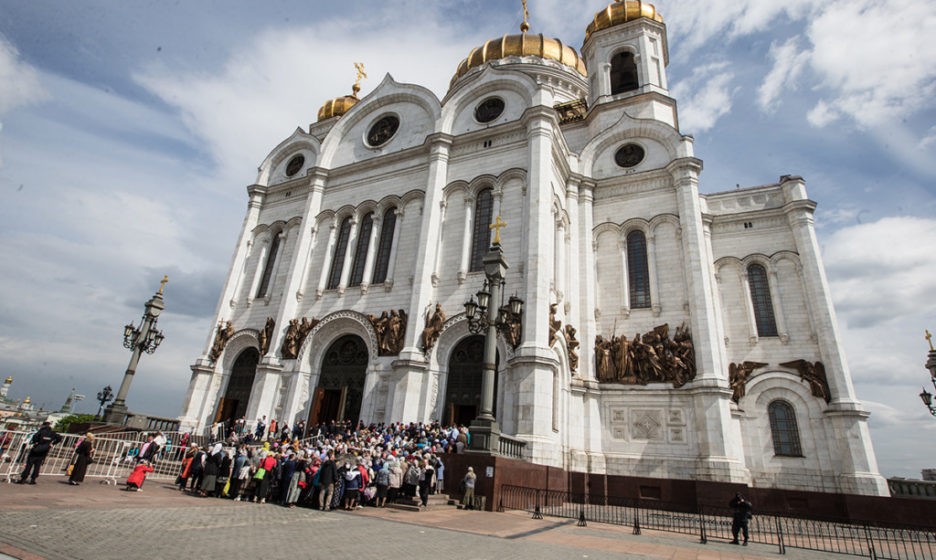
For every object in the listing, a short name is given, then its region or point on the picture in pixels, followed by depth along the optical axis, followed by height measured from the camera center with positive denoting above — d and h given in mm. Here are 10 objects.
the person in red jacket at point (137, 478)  10609 -880
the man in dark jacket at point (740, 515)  10052 -601
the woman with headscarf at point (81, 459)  10438 -569
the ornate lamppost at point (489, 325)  12055 +3389
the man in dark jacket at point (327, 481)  10531 -622
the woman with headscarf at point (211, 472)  11141 -659
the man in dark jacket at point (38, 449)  9797 -405
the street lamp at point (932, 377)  16203 +3916
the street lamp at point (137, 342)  19984 +3906
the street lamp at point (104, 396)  23673 +1744
